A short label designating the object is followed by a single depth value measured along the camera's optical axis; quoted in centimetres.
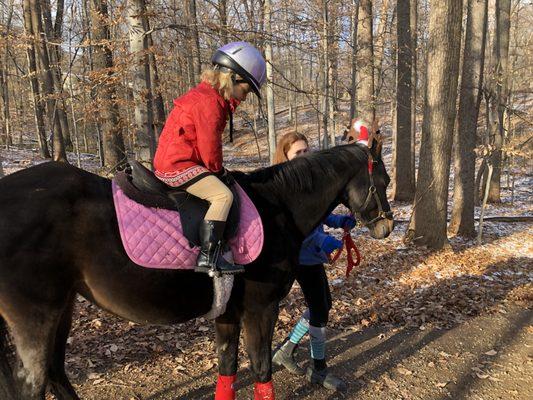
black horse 226
